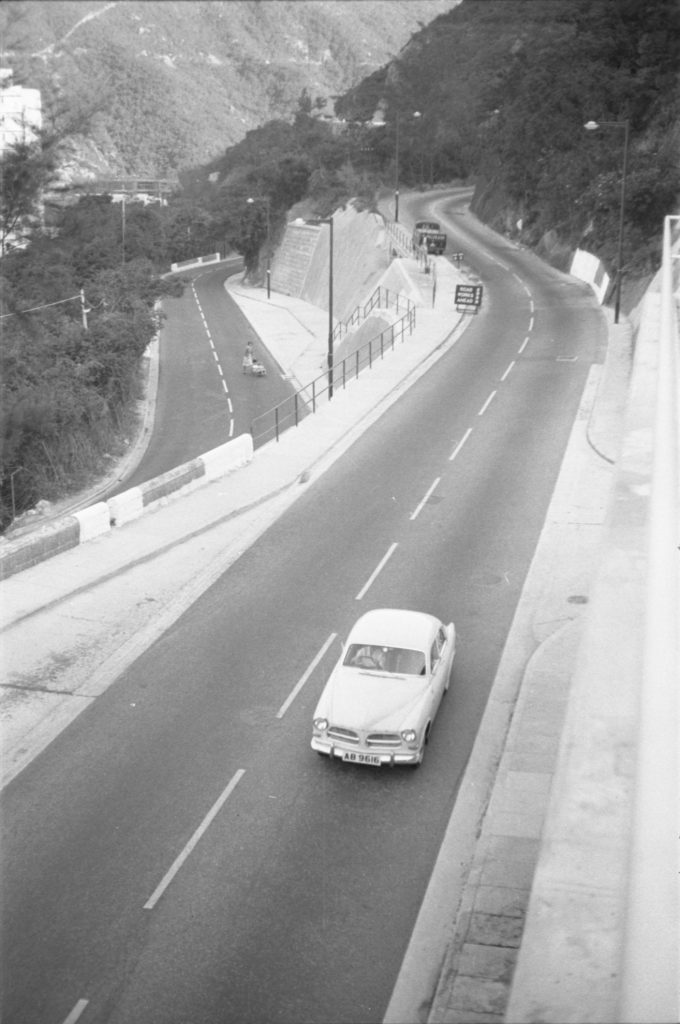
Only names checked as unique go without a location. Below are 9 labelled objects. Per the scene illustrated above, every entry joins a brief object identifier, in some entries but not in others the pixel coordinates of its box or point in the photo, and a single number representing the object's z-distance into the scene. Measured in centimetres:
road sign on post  4512
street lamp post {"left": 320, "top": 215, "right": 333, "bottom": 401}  3446
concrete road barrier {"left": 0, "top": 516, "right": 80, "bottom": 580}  1886
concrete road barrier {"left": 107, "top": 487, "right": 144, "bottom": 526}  2161
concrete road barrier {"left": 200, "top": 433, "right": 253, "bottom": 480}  2480
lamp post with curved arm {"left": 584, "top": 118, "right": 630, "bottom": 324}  3878
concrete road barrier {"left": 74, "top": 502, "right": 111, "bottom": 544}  2069
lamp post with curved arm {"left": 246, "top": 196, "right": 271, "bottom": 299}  8974
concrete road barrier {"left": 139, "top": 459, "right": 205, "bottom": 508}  2264
